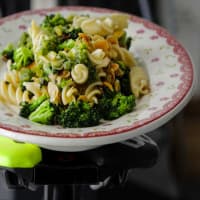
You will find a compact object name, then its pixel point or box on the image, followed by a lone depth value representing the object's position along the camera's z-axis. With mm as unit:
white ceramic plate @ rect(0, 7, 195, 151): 730
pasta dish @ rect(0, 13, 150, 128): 808
